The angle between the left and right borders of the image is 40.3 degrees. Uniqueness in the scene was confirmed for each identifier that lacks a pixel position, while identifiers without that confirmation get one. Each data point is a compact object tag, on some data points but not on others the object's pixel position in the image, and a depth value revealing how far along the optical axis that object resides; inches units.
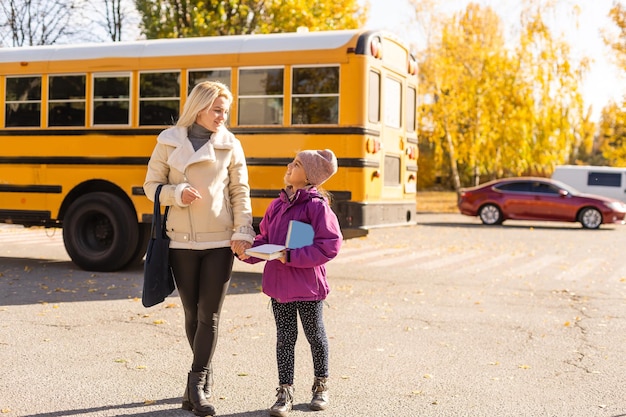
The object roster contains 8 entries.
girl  176.6
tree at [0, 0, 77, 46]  1169.4
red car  882.8
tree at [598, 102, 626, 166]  1398.7
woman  179.6
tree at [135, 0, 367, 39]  1007.6
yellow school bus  390.3
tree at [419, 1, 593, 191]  1312.7
